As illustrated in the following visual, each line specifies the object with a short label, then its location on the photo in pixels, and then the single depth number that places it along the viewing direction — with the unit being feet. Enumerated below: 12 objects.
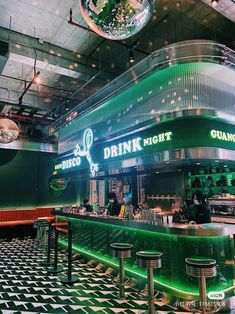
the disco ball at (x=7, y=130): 16.57
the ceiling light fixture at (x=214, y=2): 13.71
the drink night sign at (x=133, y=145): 16.25
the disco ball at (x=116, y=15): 5.70
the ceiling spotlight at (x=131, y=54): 19.75
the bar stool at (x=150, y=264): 11.41
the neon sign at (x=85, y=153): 23.32
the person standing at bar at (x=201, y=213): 14.67
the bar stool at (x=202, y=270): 10.18
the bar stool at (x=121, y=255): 13.87
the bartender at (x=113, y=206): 20.46
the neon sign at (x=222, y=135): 15.17
